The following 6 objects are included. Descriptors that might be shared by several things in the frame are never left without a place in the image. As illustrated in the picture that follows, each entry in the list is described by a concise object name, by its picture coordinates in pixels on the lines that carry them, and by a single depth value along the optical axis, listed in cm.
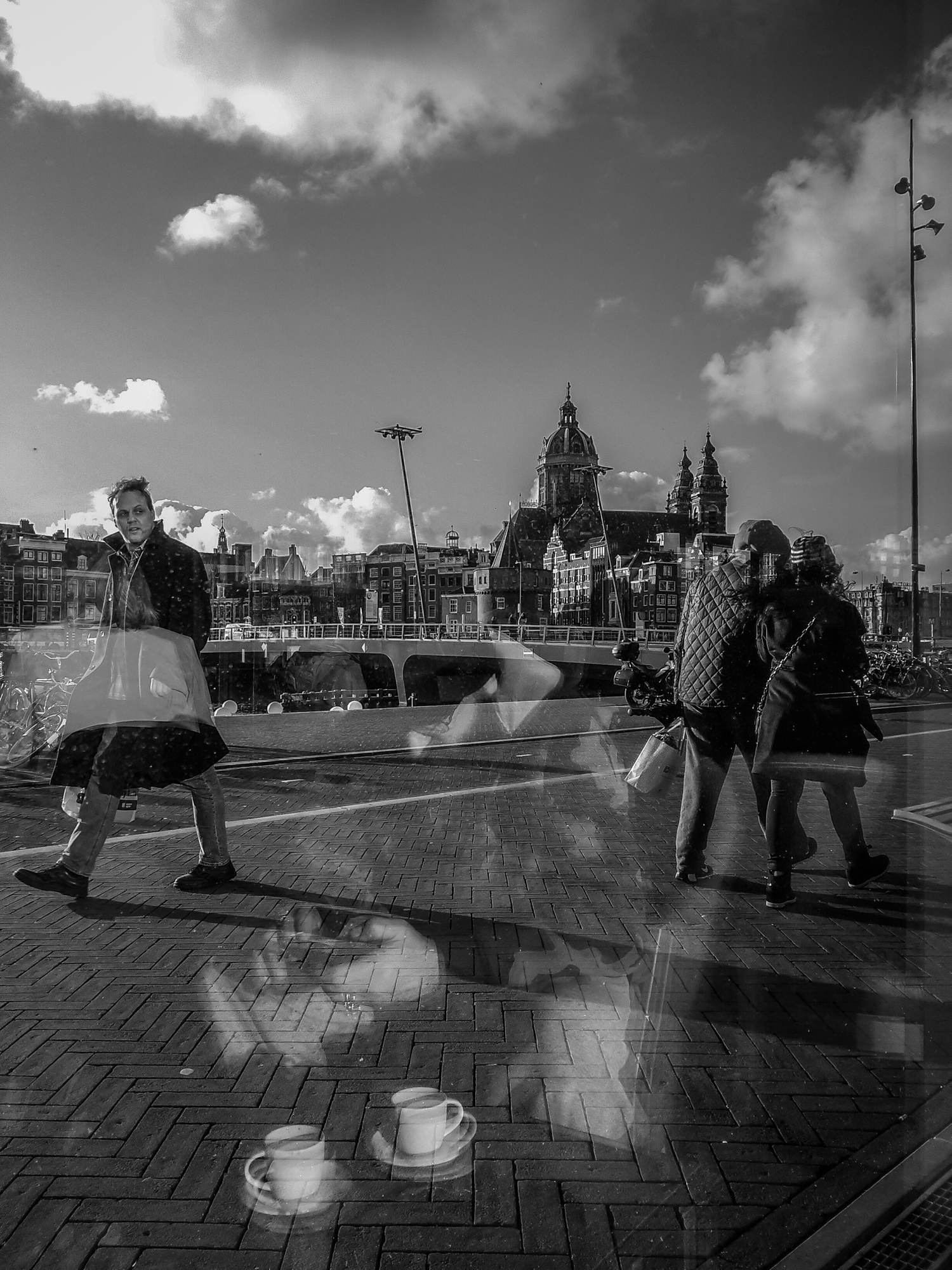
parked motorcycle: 563
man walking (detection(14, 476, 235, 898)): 410
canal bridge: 4194
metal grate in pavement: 179
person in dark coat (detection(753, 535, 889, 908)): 409
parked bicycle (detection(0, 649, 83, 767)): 864
